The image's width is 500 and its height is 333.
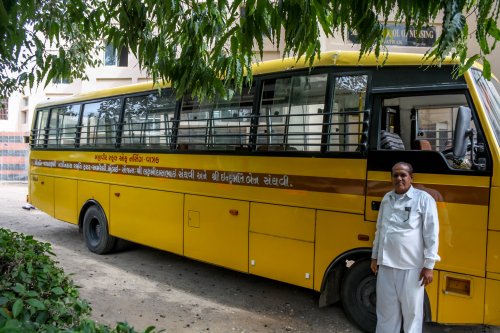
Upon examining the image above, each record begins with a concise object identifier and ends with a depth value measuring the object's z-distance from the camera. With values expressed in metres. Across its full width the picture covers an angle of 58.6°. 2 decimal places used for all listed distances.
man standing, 3.77
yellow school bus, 3.95
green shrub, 2.23
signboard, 10.38
